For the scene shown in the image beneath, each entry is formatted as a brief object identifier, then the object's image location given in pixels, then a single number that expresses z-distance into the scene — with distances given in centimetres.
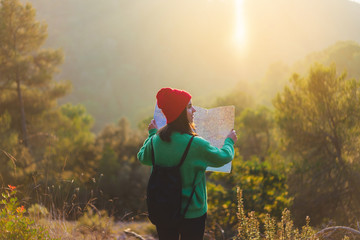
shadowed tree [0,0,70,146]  1395
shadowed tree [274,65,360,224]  746
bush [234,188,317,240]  211
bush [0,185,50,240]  206
